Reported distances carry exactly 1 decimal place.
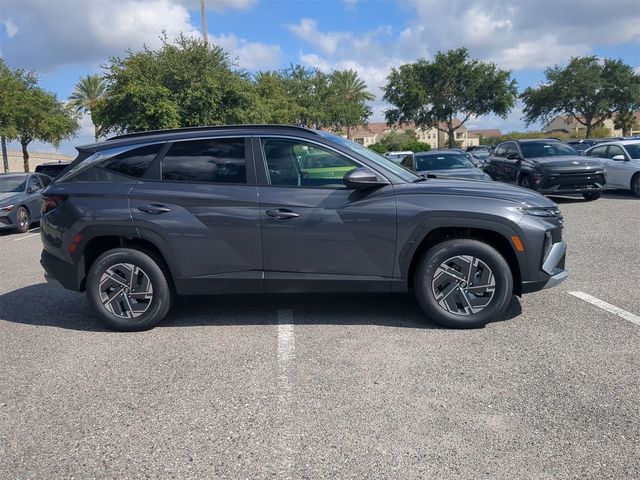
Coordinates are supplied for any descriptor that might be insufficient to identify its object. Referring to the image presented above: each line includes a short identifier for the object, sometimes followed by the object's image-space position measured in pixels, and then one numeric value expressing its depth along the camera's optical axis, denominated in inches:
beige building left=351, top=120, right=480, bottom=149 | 4869.6
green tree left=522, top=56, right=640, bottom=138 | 1883.6
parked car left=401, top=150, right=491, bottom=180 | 497.6
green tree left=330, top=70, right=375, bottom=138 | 1876.2
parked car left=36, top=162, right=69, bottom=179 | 770.5
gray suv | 184.7
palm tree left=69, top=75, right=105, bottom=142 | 1866.4
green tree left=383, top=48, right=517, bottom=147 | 1887.3
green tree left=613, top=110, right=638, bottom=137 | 1993.6
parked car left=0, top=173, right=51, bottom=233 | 516.1
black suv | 515.2
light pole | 968.9
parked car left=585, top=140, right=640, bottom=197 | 576.5
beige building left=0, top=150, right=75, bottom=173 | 1756.9
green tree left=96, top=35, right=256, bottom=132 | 852.0
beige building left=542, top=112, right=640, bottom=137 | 3035.2
